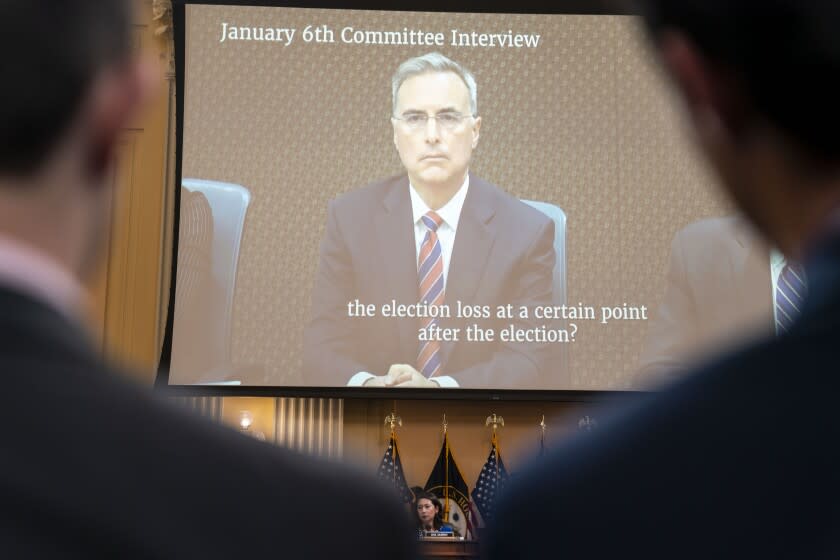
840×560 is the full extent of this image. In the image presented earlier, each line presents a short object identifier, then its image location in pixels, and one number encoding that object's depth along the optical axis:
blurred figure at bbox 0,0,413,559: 0.55
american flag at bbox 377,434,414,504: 6.99
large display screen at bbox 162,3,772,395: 6.86
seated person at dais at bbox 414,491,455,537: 6.82
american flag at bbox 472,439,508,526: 7.03
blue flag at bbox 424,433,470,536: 6.95
